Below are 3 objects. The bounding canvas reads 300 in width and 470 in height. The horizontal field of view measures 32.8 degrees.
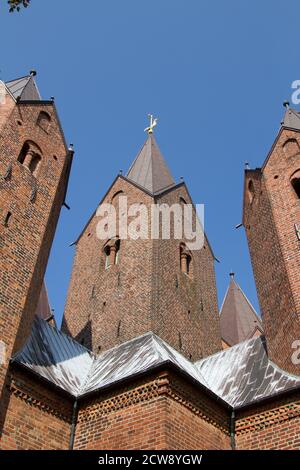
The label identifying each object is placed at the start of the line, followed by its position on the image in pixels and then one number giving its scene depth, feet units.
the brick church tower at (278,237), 39.86
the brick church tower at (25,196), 35.96
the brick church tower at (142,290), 52.54
